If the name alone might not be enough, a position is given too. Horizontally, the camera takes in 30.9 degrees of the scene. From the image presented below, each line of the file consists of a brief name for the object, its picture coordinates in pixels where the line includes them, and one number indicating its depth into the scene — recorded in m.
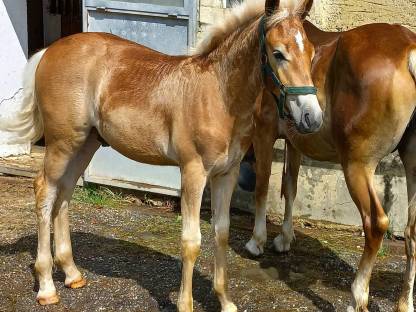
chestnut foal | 4.23
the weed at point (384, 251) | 6.17
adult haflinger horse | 4.64
